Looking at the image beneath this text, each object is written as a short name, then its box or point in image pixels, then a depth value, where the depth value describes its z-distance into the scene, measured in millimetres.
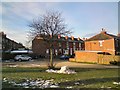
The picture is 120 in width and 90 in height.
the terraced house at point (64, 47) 35809
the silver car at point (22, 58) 25415
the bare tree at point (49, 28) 12673
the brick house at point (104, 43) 27138
